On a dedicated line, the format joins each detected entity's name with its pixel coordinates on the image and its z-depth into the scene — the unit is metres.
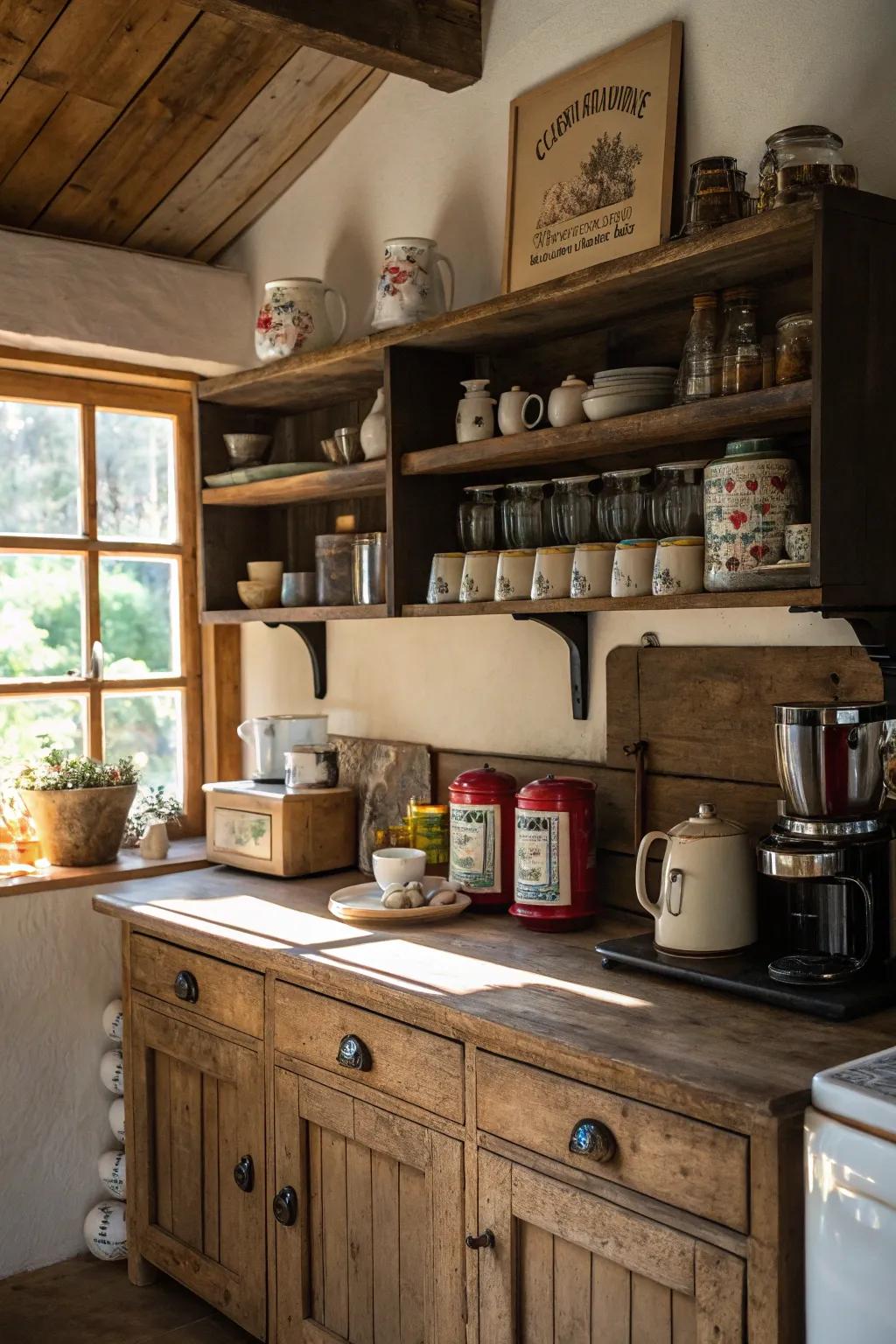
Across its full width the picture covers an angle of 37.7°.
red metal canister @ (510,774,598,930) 2.33
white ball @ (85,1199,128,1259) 2.93
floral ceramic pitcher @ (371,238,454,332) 2.61
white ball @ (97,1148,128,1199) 2.96
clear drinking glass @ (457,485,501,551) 2.55
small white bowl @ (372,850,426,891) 2.54
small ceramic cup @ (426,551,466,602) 2.51
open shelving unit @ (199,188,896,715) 1.80
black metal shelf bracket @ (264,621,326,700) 3.21
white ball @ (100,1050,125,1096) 2.99
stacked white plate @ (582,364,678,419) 2.16
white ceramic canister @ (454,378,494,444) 2.46
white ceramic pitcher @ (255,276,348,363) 2.85
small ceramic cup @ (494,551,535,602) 2.38
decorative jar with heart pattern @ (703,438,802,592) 1.94
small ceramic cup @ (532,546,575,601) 2.30
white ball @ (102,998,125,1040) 3.00
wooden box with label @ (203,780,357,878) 2.91
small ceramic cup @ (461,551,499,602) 2.46
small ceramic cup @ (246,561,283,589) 3.13
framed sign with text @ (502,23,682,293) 2.30
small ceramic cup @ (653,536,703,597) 2.04
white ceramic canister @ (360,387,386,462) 2.70
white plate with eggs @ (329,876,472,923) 2.43
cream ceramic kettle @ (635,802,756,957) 2.00
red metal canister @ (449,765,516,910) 2.51
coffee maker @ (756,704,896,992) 1.85
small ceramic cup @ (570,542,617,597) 2.22
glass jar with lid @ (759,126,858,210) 1.87
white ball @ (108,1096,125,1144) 2.98
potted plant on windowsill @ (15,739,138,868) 3.00
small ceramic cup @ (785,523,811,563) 1.87
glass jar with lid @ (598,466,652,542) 2.25
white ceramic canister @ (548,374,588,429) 2.26
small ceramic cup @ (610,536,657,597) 2.13
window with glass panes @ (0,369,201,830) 3.14
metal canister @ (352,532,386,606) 2.73
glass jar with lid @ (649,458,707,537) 2.13
